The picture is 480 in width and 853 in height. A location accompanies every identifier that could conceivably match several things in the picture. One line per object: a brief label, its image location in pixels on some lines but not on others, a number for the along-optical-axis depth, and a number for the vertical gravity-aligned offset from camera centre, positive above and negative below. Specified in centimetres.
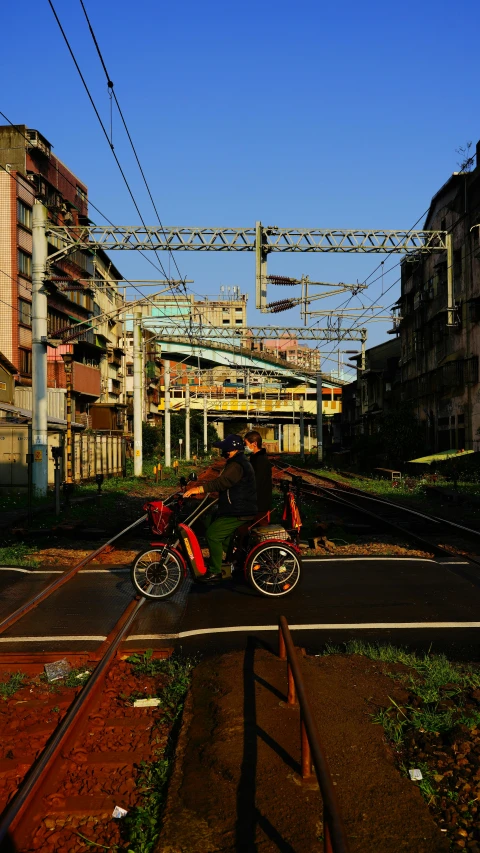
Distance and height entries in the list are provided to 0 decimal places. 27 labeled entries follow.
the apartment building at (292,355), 6999 +1771
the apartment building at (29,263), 5256 +1332
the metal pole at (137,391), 3806 +269
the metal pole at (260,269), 2672 +591
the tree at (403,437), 4681 +40
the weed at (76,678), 644 -185
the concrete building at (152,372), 10331 +1057
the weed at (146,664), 669 -183
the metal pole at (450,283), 2992 +670
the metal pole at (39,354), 2483 +300
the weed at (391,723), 503 -180
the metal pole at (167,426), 4878 +131
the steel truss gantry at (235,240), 2677 +696
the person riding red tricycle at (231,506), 946 -70
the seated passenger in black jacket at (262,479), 974 -40
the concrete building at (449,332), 4062 +630
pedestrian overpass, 9181 +1121
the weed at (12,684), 620 -185
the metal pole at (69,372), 2664 +260
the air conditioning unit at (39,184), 5684 +1889
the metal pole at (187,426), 6361 +168
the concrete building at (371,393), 6600 +468
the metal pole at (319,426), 5719 +137
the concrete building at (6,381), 4028 +353
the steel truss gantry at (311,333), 4781 +679
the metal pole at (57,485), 2100 -94
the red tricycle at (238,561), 944 -135
